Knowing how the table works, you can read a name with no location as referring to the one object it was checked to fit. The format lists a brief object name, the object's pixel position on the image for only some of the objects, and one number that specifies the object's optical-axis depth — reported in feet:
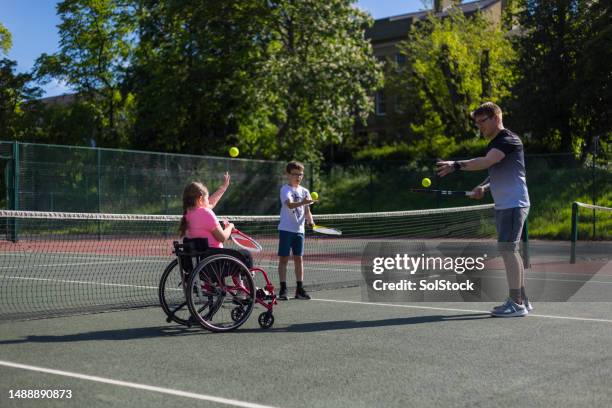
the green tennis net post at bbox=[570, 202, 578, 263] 44.42
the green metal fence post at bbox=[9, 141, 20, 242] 65.00
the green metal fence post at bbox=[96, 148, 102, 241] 70.74
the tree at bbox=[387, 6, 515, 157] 142.92
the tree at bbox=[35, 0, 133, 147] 143.74
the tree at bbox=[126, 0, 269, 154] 99.25
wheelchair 22.20
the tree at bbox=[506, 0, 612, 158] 96.02
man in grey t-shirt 25.27
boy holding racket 29.78
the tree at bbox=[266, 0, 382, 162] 95.45
